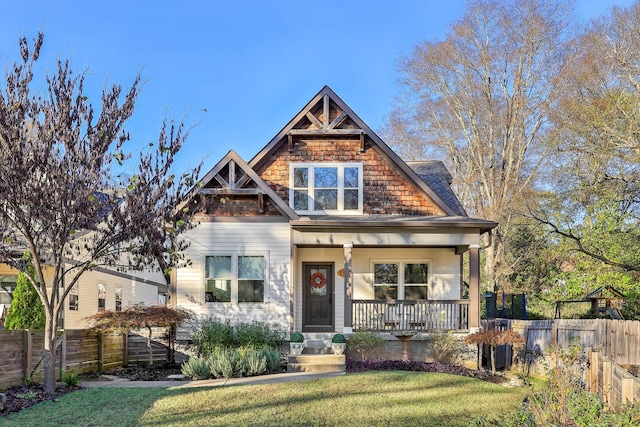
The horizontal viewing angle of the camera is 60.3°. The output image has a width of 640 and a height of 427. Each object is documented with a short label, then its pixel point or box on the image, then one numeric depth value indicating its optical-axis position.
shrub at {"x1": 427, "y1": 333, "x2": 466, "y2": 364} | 13.55
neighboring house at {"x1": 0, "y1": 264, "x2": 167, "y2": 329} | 17.86
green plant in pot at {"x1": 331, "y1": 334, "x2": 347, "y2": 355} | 12.84
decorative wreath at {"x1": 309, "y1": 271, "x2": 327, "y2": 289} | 15.95
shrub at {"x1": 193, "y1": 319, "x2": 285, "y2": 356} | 13.43
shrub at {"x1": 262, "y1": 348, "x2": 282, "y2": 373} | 11.91
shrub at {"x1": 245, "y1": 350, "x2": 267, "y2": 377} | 11.42
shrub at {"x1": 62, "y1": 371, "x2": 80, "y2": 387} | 10.43
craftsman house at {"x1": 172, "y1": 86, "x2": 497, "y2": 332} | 14.41
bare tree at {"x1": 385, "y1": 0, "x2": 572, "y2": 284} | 26.62
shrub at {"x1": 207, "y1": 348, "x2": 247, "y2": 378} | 11.18
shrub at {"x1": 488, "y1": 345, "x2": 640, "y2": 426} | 4.90
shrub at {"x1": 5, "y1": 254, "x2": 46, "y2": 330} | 12.00
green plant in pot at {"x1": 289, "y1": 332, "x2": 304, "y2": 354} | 13.01
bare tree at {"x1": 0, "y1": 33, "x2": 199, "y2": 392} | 9.21
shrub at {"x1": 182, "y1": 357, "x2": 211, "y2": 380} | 11.27
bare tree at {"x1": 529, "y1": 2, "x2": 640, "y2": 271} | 16.75
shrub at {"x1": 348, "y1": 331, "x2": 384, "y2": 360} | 13.43
